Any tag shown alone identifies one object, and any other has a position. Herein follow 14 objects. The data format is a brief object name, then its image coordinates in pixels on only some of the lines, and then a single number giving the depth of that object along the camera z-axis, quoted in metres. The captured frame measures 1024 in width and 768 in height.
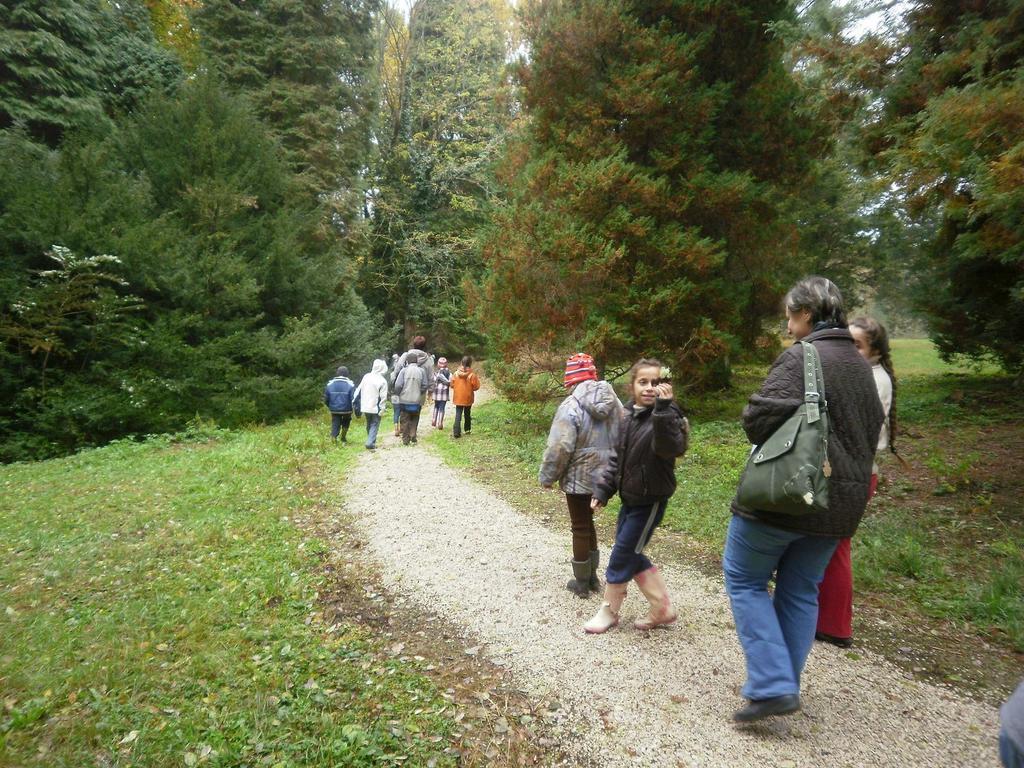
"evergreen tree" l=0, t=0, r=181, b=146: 13.70
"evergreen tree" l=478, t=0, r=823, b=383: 10.34
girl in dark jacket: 3.35
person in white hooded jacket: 10.96
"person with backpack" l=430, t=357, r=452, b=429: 13.21
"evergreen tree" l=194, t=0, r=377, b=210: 18.80
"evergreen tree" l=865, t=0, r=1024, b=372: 4.29
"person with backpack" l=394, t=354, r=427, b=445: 10.95
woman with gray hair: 2.56
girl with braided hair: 3.54
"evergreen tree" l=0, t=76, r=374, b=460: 11.64
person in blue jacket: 11.32
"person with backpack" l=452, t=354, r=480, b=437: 12.14
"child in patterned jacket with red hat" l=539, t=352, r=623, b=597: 4.16
